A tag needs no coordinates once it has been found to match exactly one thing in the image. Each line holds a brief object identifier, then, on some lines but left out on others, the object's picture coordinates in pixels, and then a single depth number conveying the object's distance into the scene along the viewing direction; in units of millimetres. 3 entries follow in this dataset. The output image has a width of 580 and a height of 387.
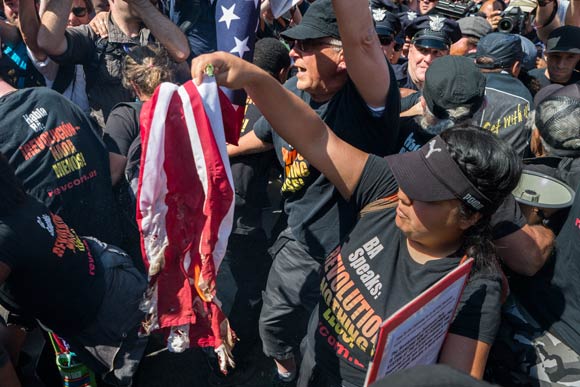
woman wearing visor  1644
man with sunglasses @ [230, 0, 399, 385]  2072
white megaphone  2113
